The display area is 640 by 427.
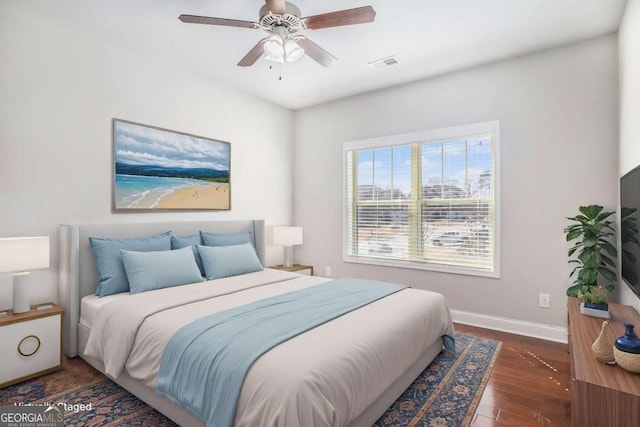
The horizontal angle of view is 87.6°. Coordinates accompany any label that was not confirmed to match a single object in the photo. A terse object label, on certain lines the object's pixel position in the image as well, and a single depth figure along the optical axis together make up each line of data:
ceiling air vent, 3.45
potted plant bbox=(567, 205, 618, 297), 2.67
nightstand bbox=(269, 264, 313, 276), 4.54
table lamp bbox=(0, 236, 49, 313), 2.32
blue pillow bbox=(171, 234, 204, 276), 3.38
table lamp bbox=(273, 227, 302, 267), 4.56
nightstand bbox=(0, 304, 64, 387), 2.33
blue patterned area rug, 2.00
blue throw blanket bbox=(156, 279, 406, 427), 1.52
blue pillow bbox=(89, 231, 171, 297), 2.80
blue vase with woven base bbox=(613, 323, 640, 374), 1.40
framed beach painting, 3.26
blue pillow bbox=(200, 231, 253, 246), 3.67
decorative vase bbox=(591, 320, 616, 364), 1.53
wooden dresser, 1.28
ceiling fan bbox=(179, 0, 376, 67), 2.14
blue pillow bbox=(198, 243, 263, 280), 3.34
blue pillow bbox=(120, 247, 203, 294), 2.78
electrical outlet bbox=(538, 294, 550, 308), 3.26
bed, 1.43
